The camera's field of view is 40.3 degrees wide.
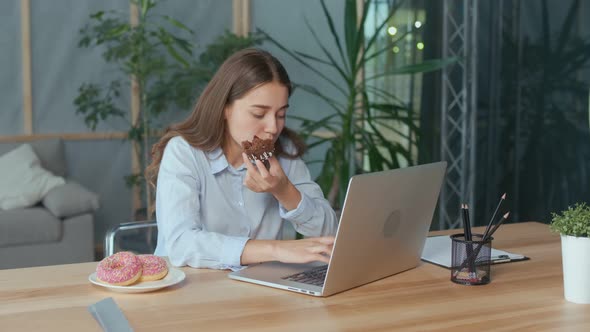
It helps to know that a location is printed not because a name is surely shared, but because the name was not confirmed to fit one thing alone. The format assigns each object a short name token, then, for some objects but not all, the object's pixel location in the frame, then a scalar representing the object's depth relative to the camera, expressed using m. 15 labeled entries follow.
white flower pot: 1.61
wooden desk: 1.47
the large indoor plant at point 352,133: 4.38
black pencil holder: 1.79
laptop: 1.60
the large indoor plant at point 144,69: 5.30
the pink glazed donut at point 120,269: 1.66
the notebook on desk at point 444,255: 2.00
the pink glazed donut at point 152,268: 1.71
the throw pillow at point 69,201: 4.89
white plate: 1.65
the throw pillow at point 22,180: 5.02
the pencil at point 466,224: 1.79
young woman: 2.12
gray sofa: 4.77
